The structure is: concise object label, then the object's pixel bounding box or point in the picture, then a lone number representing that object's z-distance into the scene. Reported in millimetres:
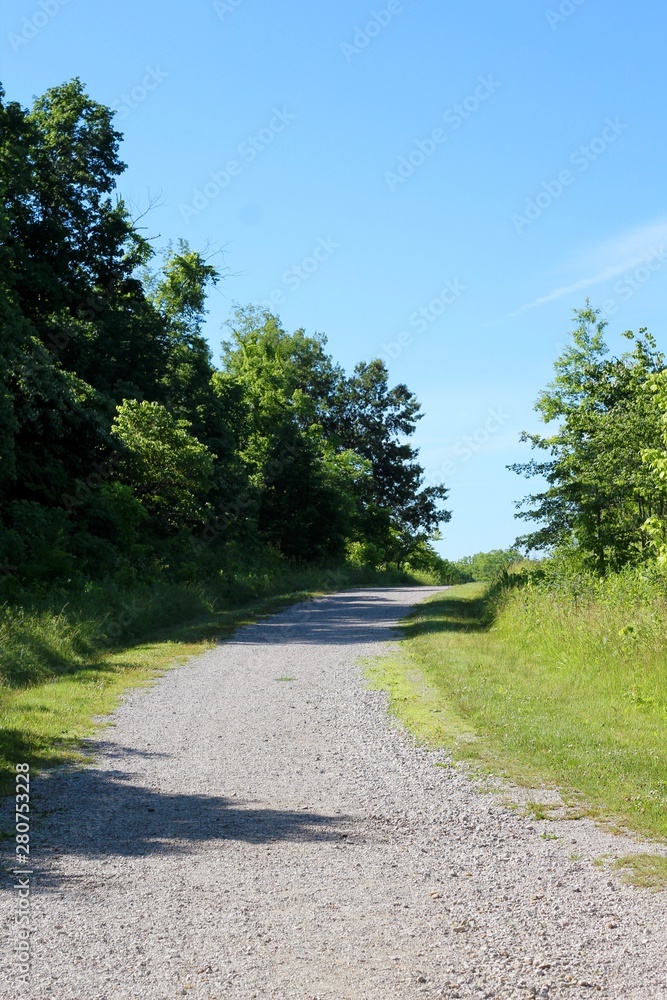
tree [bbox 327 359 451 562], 76938
